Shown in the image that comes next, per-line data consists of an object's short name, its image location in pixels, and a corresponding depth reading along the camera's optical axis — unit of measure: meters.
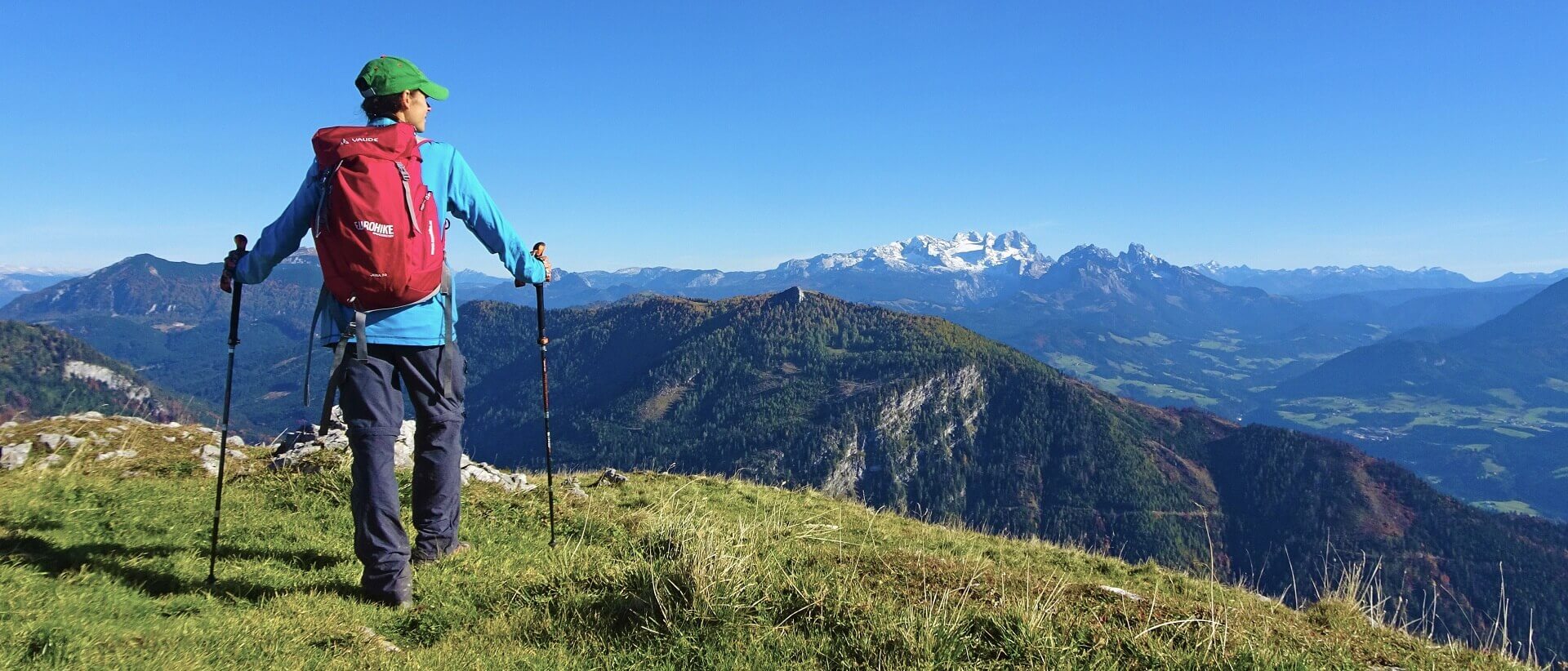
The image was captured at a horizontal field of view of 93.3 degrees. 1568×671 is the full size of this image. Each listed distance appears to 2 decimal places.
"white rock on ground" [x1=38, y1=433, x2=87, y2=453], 11.09
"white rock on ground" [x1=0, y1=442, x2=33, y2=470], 10.26
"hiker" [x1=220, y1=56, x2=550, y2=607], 5.50
